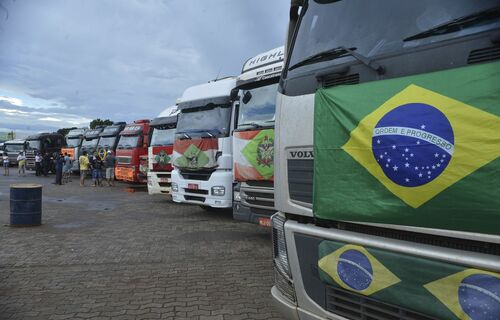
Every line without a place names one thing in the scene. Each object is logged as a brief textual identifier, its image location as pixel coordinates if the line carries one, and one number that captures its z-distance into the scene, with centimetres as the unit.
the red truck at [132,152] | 1728
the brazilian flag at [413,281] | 203
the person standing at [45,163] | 2855
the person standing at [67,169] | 2334
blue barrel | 904
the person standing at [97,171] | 2098
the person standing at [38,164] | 2789
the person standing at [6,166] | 2860
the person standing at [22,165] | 2847
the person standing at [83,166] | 2081
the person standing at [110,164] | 2019
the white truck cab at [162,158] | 1323
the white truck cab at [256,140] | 695
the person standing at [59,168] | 2083
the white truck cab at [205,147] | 909
